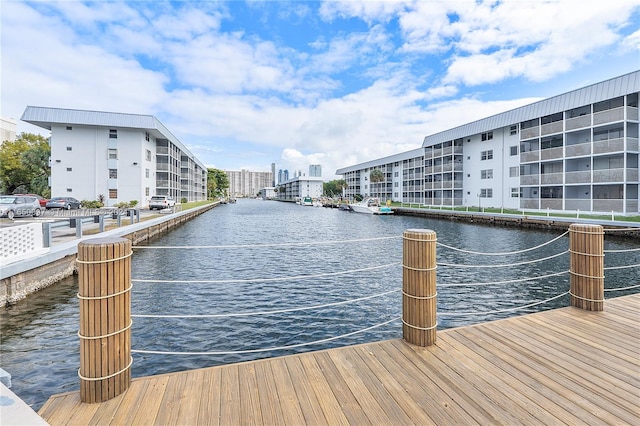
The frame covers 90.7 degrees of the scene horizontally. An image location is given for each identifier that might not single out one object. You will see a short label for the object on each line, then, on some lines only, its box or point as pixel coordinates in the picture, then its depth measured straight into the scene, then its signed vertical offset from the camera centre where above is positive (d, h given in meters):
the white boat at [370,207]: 51.45 +0.21
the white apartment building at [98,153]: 37.25 +6.97
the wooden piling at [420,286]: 3.77 -0.93
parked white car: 34.33 +0.69
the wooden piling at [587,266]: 4.87 -0.92
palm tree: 67.56 +6.98
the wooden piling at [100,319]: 2.76 -0.98
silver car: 19.67 +0.24
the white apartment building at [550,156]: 24.70 +5.37
